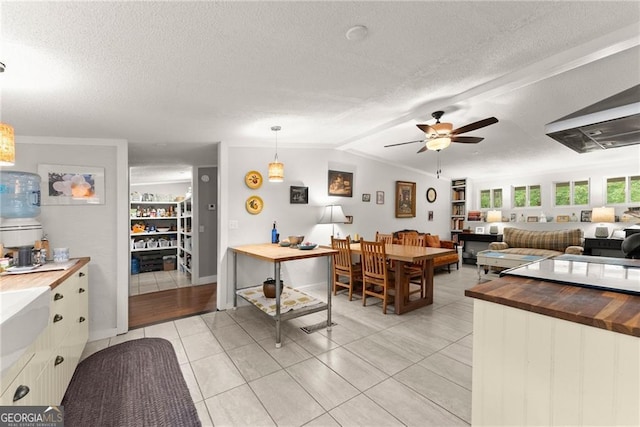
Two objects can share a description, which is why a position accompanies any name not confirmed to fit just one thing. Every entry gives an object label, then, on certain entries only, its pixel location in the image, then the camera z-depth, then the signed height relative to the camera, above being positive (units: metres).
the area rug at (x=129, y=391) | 1.79 -1.32
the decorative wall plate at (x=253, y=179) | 3.92 +0.45
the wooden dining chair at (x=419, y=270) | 4.01 -0.86
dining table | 3.52 -0.82
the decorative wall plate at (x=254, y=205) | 3.94 +0.08
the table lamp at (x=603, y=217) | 5.27 -0.10
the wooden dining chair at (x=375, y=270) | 3.63 -0.80
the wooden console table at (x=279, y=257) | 2.73 -0.48
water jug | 2.37 +0.14
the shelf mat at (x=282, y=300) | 2.96 -1.02
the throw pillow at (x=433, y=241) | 5.85 -0.63
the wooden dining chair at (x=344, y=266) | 4.19 -0.86
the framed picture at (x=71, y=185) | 2.81 +0.27
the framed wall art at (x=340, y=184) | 4.93 +0.49
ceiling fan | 3.12 +0.91
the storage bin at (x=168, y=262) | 6.21 -1.14
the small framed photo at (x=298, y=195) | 4.36 +0.25
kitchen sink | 1.03 -0.47
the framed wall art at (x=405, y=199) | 6.20 +0.27
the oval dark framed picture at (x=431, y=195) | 7.03 +0.42
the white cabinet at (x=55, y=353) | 1.26 -0.81
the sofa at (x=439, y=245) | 5.76 -0.74
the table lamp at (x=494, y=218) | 6.80 -0.16
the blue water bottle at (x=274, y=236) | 4.00 -0.36
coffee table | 4.95 -0.85
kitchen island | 0.96 -0.56
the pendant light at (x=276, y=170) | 3.38 +0.49
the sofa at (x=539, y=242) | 5.50 -0.64
